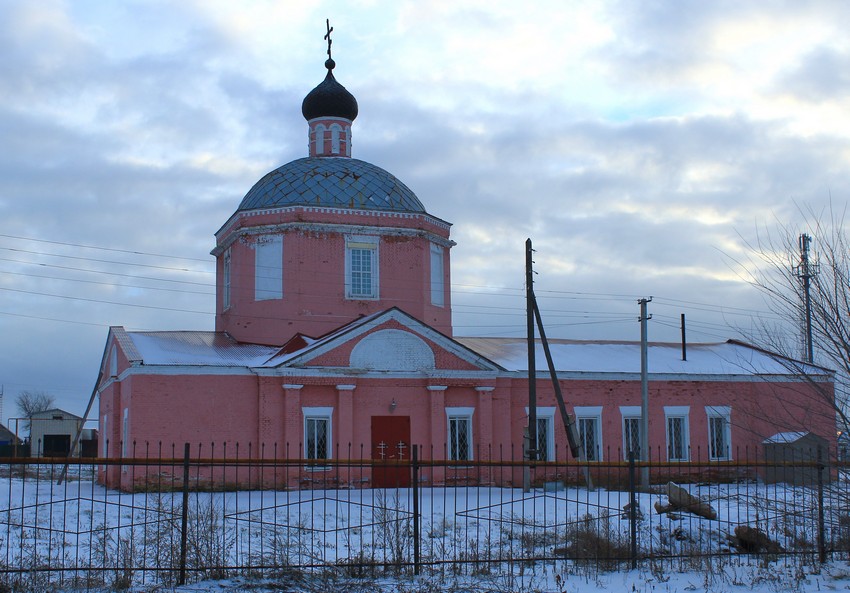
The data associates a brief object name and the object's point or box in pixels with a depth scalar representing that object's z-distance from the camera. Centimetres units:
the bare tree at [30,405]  8269
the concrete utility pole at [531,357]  2094
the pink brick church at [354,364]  2155
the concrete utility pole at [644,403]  2309
